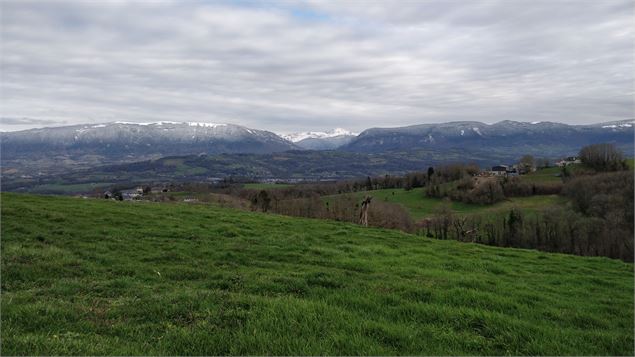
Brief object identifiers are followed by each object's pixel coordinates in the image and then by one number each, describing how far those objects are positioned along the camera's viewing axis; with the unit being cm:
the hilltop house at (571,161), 12736
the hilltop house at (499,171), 13636
